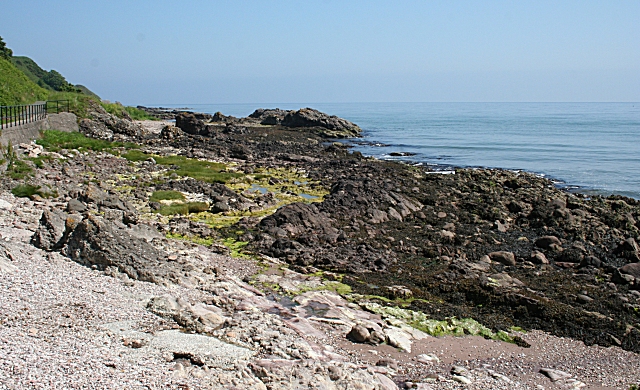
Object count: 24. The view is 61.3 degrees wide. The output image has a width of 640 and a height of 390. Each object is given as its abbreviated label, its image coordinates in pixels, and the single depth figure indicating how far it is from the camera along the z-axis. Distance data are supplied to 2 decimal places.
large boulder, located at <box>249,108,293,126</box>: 86.00
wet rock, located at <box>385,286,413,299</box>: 13.98
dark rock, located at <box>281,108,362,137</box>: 78.38
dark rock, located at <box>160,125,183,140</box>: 50.44
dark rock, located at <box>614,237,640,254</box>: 19.36
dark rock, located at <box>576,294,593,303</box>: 14.57
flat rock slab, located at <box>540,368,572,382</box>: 10.31
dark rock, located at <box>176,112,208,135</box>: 58.86
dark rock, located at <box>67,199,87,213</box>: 17.16
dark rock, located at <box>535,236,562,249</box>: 19.42
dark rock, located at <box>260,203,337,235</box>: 19.22
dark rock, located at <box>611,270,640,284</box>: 16.09
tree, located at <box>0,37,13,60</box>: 63.28
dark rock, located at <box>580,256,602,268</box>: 17.77
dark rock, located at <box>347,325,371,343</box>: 10.84
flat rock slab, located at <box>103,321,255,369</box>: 8.42
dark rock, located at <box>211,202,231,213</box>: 22.27
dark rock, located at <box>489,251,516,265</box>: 17.64
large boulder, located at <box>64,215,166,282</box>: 11.82
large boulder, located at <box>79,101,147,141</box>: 43.03
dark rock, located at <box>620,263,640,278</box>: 16.77
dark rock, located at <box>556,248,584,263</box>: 18.20
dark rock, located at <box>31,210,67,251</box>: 12.34
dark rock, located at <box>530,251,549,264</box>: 17.88
